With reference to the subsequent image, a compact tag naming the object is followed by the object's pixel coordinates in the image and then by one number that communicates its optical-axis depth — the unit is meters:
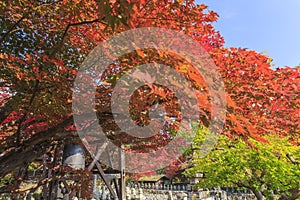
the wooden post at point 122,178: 8.16
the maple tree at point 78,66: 2.75
